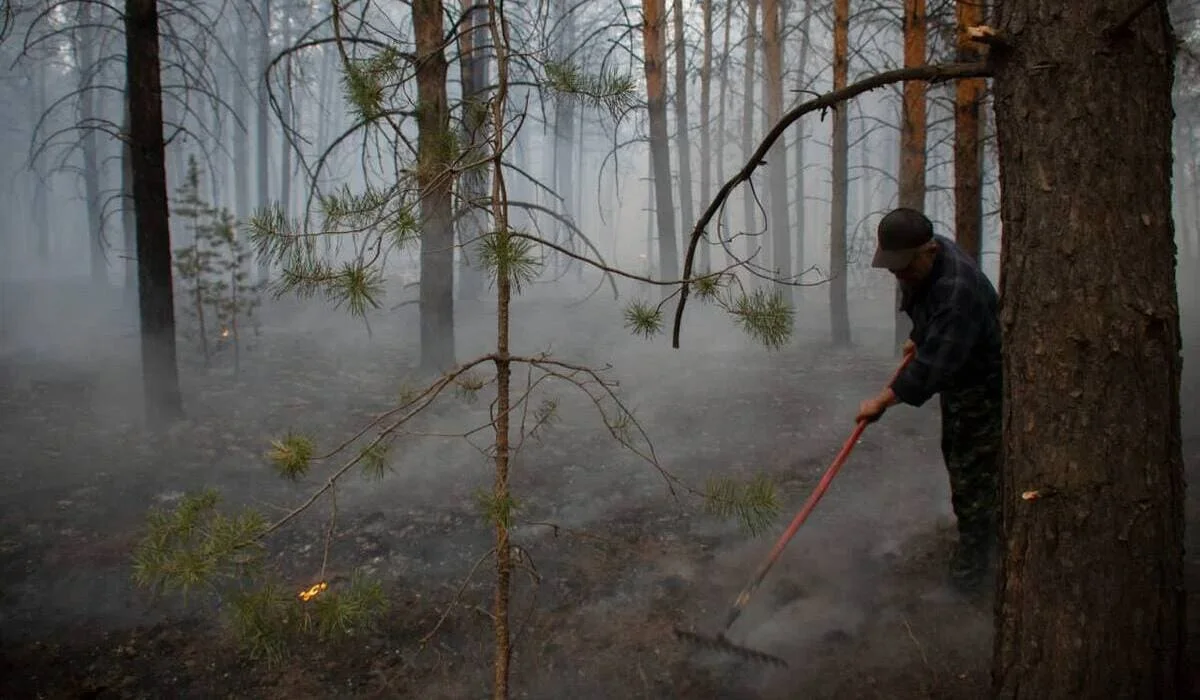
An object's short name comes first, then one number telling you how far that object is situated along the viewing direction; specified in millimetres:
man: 3707
